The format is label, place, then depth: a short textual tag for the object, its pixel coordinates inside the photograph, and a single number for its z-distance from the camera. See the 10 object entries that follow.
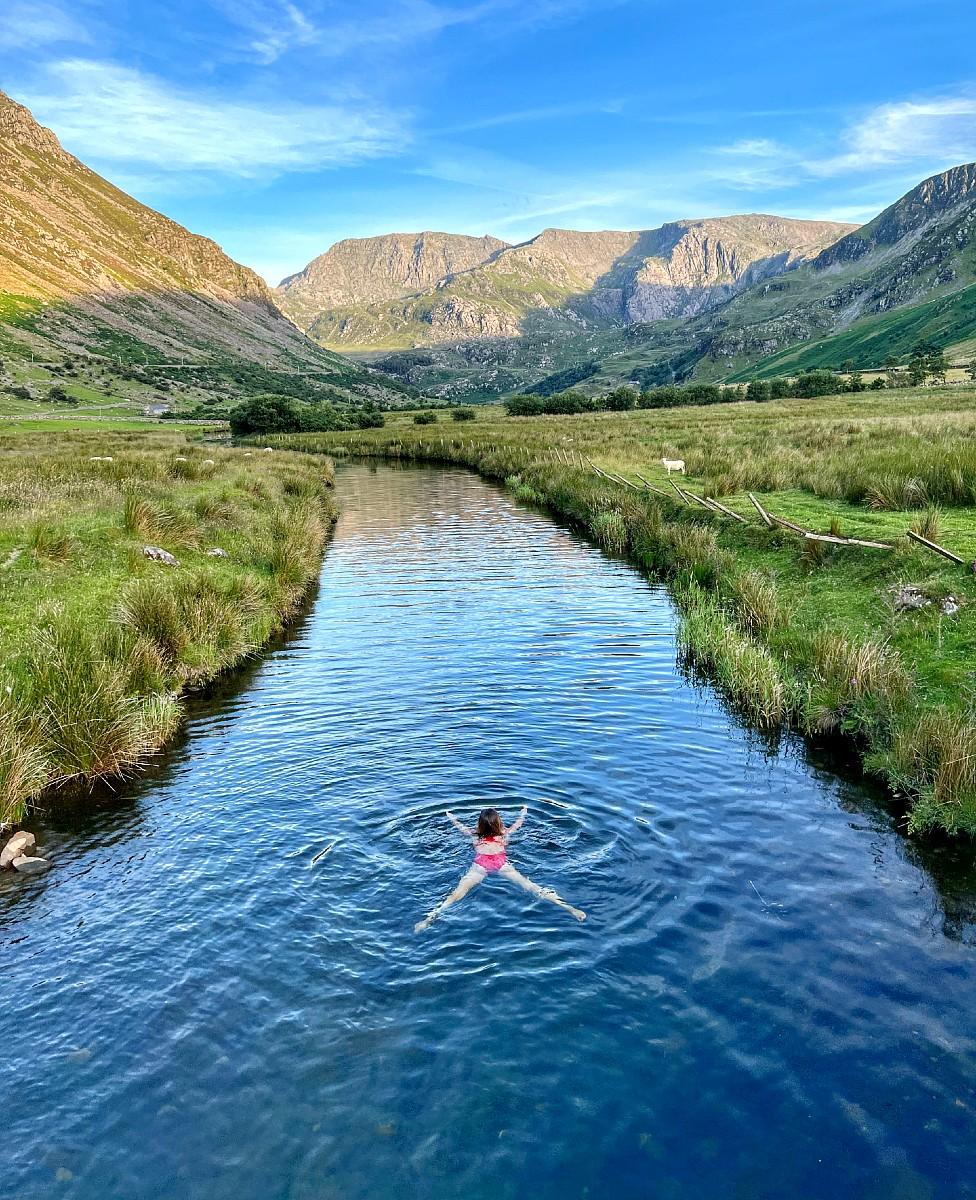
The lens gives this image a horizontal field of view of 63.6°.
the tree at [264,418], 108.88
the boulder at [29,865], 9.78
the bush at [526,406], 126.69
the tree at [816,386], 113.44
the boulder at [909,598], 15.48
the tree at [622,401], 123.62
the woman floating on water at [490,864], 9.07
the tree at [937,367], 115.75
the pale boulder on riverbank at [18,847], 9.92
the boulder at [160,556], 20.56
